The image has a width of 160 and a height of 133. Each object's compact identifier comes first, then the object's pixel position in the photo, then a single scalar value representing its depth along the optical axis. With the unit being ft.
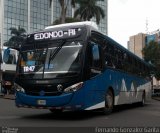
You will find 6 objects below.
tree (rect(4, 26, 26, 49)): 272.64
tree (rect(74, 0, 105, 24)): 200.68
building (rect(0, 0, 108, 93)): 287.69
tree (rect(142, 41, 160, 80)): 165.89
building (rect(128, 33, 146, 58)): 518.82
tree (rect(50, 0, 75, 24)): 149.76
